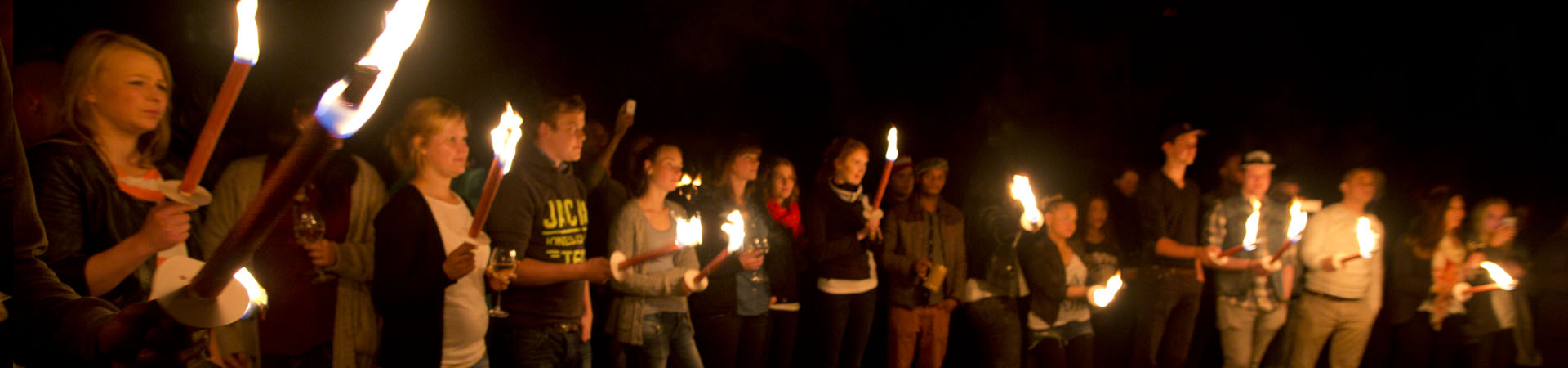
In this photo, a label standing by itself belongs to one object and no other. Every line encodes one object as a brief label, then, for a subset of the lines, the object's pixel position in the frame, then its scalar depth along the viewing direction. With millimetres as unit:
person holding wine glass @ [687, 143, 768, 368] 4773
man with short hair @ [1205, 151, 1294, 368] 6191
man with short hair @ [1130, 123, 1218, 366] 6051
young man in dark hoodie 3729
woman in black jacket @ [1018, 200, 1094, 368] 5523
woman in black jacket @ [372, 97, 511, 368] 3107
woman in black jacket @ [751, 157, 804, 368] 5184
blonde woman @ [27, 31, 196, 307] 1978
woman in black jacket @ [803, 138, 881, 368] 5375
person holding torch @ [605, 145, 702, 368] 4234
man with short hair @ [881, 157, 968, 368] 5492
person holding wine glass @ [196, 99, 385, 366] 3117
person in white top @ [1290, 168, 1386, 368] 6363
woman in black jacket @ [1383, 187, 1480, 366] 6805
